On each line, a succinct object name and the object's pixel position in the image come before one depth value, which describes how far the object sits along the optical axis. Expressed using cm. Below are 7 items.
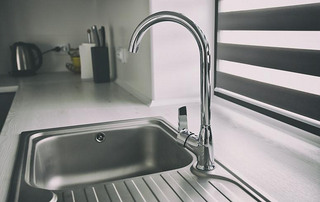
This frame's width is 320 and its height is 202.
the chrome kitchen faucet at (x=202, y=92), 75
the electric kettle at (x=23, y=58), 229
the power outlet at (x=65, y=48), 260
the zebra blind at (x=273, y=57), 96
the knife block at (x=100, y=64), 196
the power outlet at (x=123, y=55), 184
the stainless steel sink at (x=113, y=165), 72
